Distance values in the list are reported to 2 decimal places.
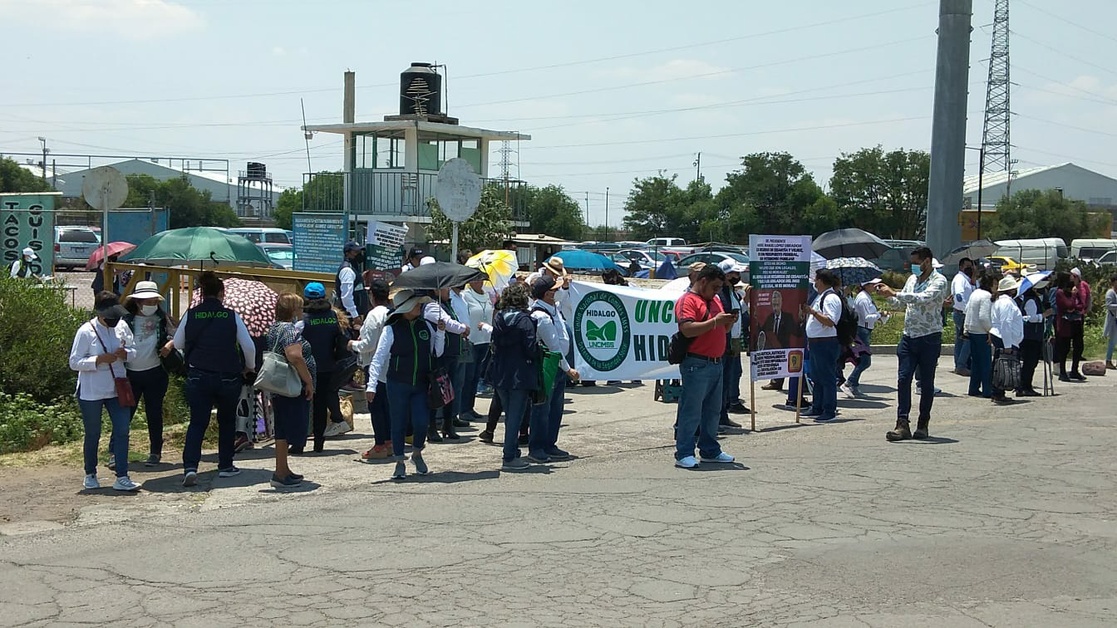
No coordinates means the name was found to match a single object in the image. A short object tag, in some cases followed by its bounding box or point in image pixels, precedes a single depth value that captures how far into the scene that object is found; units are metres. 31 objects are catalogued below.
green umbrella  16.56
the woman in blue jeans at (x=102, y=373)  9.91
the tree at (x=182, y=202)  77.38
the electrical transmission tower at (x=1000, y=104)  95.56
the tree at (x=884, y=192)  76.56
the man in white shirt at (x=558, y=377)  11.30
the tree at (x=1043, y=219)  77.75
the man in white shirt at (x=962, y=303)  18.50
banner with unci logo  14.77
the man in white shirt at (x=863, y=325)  17.00
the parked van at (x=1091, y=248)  58.09
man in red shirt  10.88
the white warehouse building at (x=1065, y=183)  112.88
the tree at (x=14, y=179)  81.44
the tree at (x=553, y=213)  88.51
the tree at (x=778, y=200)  75.25
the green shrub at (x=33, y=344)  14.10
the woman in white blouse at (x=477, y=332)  13.65
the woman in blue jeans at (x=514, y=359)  10.95
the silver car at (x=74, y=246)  45.69
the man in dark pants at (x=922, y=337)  12.89
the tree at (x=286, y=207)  81.50
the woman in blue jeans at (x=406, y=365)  10.56
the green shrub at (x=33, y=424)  12.34
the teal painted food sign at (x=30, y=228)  22.05
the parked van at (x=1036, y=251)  55.58
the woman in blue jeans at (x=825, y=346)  14.68
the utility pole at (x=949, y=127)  28.97
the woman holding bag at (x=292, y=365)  10.30
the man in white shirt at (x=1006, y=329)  16.39
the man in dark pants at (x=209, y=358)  10.20
